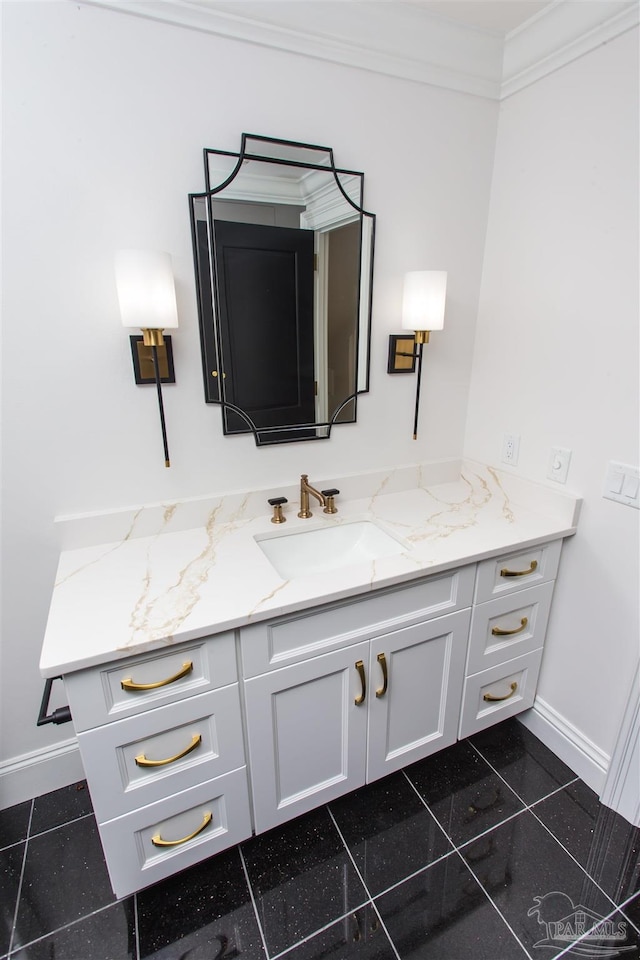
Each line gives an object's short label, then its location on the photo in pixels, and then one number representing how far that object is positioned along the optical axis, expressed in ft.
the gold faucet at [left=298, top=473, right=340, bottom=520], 5.01
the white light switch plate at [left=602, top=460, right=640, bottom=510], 4.27
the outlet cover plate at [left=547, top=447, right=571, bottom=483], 4.89
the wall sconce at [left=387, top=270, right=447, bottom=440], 4.80
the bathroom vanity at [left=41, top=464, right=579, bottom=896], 3.28
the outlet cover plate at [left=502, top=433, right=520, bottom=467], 5.46
